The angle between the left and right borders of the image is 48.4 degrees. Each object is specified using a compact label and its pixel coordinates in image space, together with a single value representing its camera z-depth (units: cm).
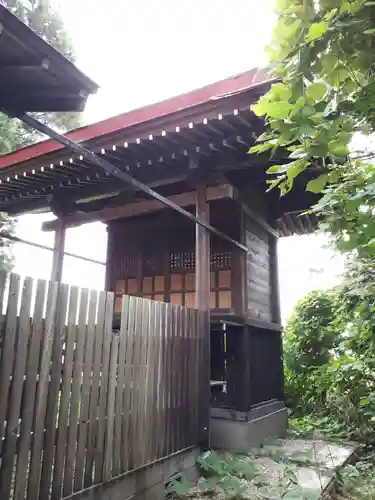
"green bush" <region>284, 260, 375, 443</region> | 382
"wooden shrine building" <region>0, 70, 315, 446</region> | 498
